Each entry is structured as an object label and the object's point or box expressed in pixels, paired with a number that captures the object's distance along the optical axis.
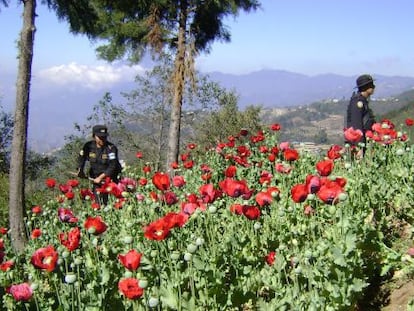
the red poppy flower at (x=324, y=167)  3.75
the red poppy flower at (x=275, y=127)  7.69
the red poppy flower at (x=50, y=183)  6.87
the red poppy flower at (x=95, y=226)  3.47
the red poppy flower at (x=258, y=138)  7.22
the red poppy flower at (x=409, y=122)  6.33
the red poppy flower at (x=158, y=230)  3.02
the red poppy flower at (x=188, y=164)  6.37
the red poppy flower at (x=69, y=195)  6.01
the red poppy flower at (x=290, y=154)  4.78
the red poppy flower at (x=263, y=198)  3.62
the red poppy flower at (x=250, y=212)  3.50
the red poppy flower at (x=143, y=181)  5.81
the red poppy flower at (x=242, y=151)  6.43
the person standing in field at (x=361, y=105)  6.37
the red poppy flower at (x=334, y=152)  4.98
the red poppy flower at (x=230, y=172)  4.68
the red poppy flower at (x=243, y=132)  7.73
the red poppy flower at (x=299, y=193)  3.31
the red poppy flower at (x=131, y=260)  2.75
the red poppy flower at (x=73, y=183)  6.52
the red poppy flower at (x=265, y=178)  4.70
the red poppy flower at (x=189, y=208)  3.78
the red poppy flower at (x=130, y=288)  2.49
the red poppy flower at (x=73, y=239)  3.21
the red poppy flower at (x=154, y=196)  4.53
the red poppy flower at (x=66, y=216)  4.79
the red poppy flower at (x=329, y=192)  3.21
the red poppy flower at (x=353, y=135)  5.00
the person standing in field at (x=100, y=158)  7.34
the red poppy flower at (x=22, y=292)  2.87
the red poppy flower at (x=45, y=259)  2.94
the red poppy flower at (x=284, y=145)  6.26
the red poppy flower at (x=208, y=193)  3.84
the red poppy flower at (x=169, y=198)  4.44
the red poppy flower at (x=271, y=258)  3.36
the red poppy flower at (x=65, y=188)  6.47
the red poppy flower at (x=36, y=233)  4.48
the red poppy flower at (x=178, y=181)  4.91
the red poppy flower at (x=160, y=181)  4.13
